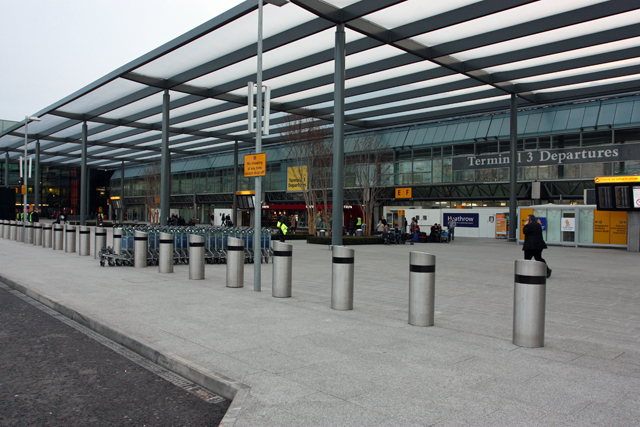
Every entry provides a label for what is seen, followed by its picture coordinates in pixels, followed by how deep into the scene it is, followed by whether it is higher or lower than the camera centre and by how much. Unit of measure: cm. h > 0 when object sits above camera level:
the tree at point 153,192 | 5138 +188
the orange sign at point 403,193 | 4106 +177
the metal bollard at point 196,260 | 1104 -116
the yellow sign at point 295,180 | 3199 +252
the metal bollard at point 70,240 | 1878 -125
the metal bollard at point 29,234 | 2402 -134
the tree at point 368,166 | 3253 +328
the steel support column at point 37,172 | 4385 +331
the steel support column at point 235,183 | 4538 +266
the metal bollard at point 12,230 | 2691 -131
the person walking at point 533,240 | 1205 -61
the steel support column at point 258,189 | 960 +44
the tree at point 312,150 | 3117 +403
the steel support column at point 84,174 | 3569 +260
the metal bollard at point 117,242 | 1423 -99
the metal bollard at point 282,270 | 883 -108
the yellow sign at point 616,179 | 2403 +192
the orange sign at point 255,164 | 953 +94
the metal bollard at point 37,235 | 2270 -131
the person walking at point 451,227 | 3292 -88
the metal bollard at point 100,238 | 1574 -98
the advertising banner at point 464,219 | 3700 -34
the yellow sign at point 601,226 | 2557 -49
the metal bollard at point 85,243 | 1739 -126
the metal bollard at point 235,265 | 1004 -114
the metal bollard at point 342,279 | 775 -107
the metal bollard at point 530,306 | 564 -106
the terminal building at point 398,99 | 1762 +661
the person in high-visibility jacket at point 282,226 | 2500 -75
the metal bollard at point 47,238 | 2136 -135
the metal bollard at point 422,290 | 670 -107
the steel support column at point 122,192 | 6223 +212
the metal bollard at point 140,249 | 1348 -112
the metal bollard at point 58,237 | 2012 -124
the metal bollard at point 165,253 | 1228 -112
